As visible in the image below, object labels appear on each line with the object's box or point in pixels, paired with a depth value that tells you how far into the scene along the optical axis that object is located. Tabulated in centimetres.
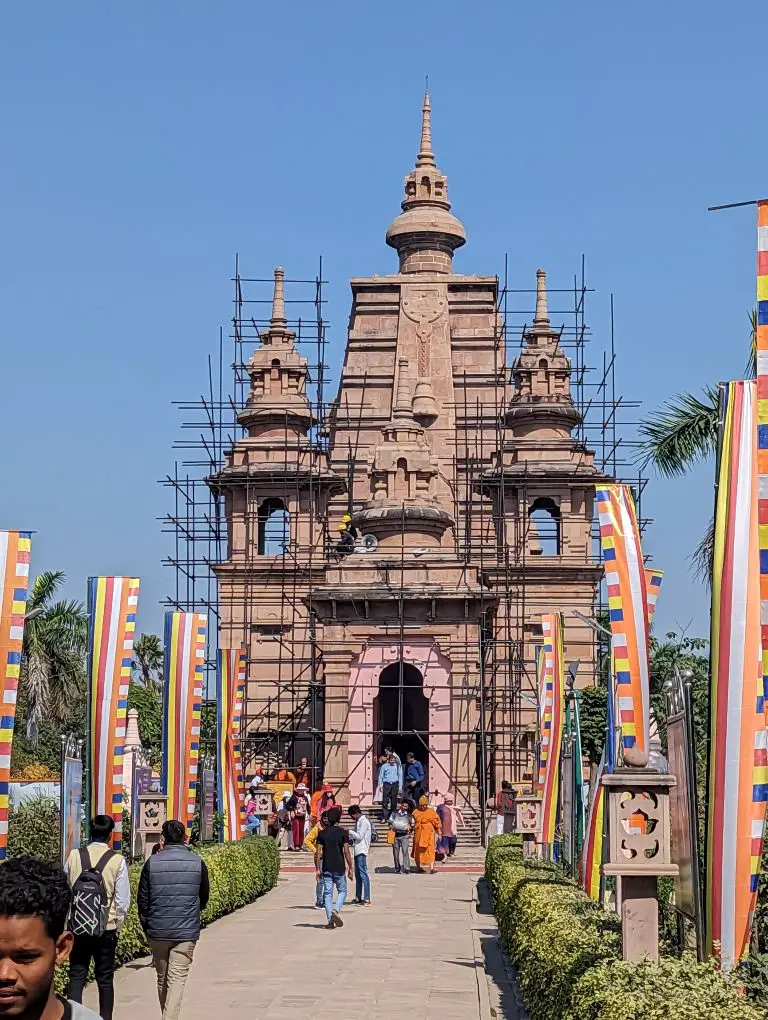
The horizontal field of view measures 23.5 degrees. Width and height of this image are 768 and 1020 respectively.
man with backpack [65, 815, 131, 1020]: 1334
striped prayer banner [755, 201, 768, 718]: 1115
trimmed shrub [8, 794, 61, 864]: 3017
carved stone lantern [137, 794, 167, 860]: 2383
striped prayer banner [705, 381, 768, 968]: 1088
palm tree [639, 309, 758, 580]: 2089
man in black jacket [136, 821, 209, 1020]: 1378
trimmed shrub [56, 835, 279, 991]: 1872
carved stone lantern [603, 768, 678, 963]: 1157
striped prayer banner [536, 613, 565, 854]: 2459
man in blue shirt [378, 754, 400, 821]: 3909
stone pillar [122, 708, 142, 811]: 4534
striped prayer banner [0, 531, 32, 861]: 1558
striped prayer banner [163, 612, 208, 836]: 2609
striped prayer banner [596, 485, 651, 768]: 1656
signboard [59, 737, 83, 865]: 1770
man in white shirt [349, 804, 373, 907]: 2644
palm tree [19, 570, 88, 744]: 5138
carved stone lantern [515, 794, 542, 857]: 2675
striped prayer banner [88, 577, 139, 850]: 2006
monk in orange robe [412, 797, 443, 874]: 3350
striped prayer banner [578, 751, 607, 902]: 1764
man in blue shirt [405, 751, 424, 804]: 4094
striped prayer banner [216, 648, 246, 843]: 2975
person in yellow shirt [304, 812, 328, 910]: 2362
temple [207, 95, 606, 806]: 4578
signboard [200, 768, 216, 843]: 3174
